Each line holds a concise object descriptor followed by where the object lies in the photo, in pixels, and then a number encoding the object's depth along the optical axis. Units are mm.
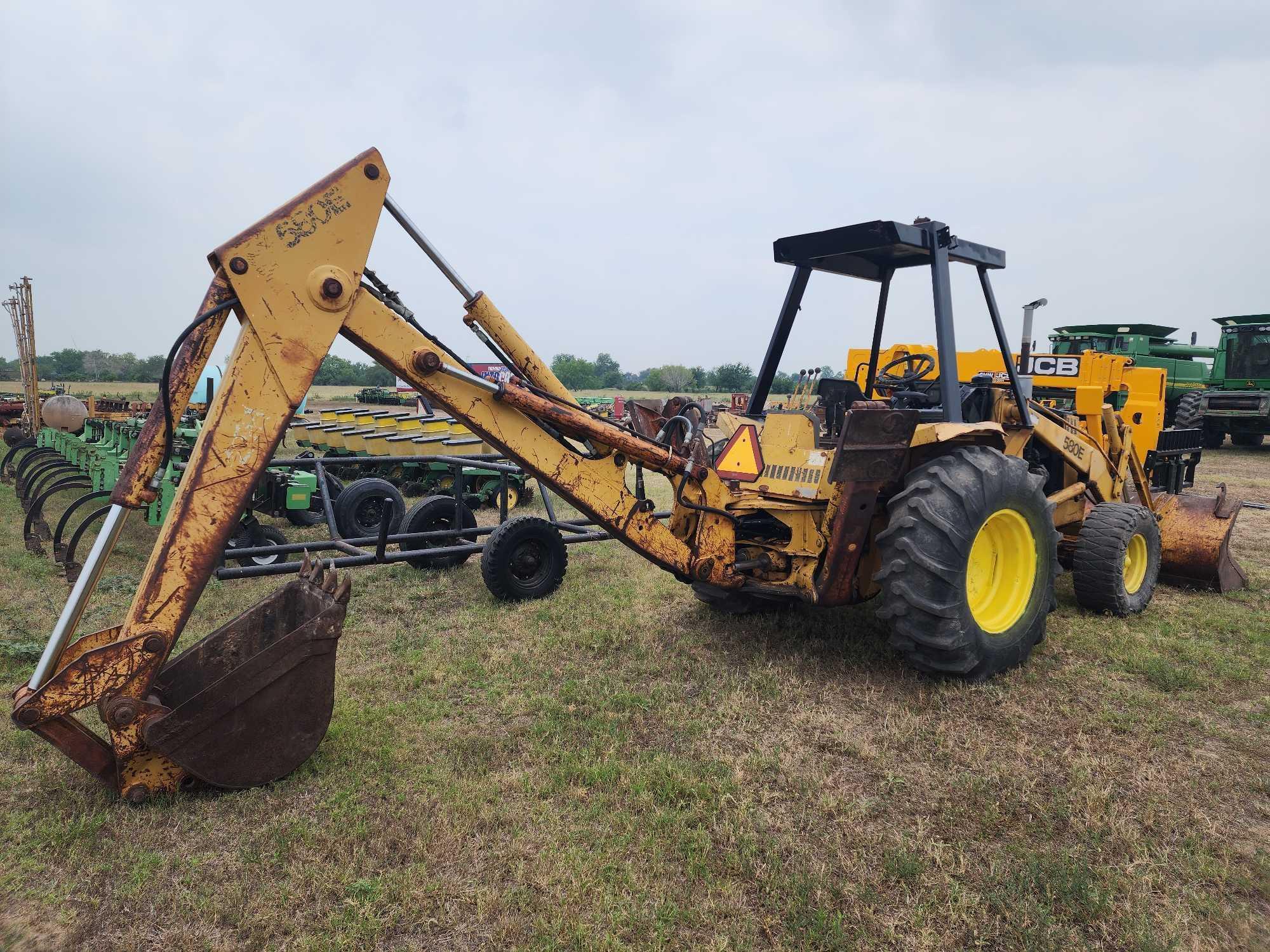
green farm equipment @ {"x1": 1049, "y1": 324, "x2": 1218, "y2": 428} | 16234
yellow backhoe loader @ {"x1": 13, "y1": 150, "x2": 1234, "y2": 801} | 2812
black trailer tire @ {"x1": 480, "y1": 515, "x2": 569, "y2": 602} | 5539
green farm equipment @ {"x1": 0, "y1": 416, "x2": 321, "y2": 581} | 6512
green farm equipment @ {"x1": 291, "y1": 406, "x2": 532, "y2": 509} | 10305
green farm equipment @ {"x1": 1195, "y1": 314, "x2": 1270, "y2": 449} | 16453
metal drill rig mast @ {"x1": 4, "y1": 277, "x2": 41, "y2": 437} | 15562
